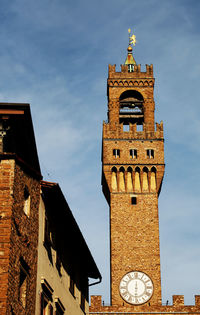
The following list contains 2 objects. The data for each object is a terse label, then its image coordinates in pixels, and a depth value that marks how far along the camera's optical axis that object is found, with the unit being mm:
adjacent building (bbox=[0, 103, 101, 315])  17516
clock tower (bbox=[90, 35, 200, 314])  44097
